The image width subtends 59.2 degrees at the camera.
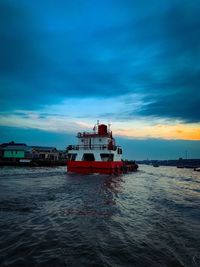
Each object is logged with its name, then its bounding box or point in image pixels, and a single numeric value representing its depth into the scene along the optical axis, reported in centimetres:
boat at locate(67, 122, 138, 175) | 2531
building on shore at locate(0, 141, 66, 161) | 5526
